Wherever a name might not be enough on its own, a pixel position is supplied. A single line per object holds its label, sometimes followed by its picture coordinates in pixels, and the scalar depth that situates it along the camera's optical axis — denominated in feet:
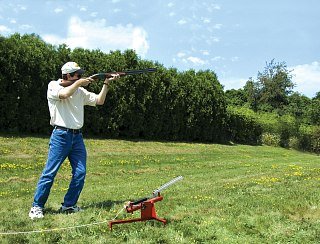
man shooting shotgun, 21.04
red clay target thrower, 19.02
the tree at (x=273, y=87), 220.43
